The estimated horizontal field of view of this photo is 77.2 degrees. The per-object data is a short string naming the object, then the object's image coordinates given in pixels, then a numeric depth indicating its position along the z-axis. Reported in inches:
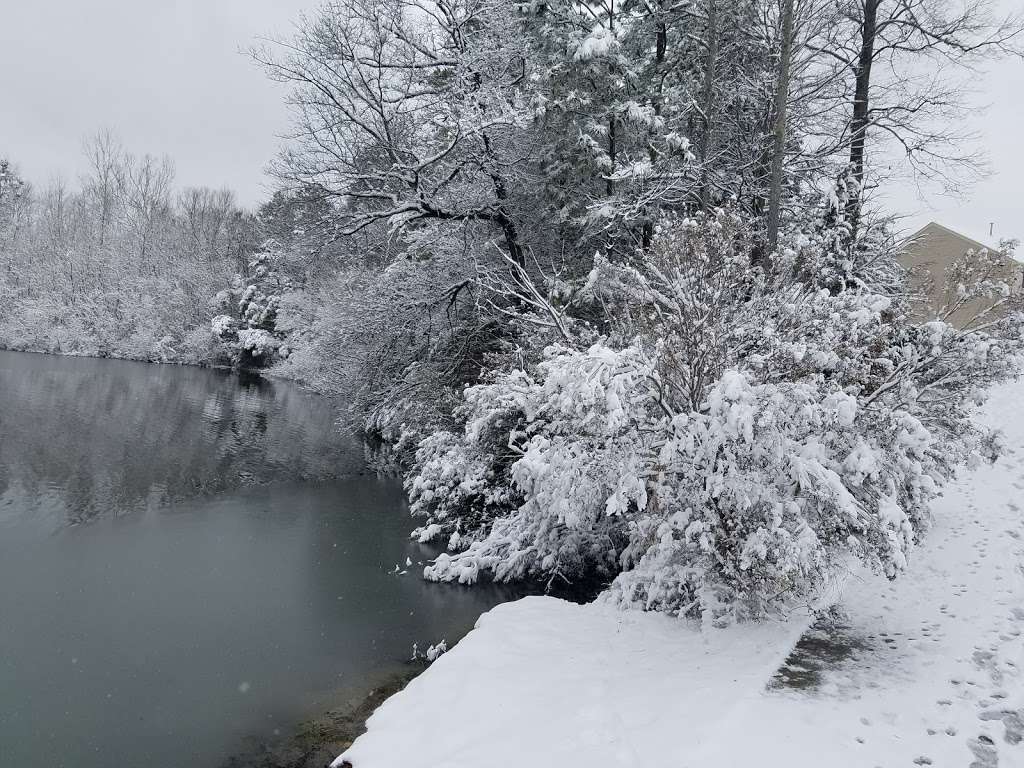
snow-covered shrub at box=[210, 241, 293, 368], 1519.4
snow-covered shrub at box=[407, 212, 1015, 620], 209.0
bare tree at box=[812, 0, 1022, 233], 488.1
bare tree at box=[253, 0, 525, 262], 550.3
